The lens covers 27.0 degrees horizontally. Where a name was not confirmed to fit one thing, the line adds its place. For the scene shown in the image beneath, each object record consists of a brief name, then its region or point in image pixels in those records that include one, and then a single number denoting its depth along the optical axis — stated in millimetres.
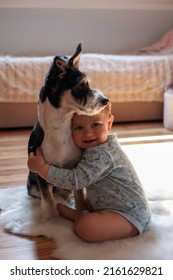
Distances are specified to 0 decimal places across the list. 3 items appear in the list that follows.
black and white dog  1164
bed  2564
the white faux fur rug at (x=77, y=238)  1176
